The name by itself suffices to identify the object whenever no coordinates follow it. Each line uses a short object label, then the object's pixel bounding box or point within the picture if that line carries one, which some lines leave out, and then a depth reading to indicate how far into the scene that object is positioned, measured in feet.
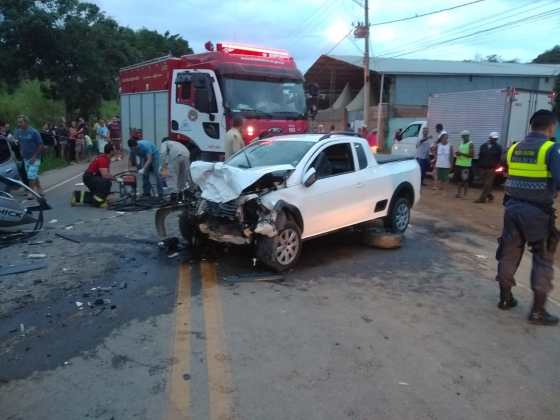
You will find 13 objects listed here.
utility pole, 83.66
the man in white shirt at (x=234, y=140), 30.04
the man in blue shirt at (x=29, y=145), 34.99
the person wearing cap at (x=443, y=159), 44.83
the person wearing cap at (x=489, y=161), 41.04
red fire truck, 37.17
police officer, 15.87
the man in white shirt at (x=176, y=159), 36.29
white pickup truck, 20.09
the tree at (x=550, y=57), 172.62
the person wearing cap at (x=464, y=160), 44.11
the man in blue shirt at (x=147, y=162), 36.37
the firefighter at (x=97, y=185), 35.09
